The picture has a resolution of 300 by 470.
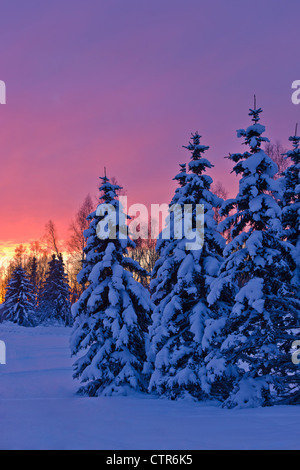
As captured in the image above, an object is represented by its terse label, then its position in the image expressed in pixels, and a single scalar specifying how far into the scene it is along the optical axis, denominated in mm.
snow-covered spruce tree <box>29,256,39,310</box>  69912
